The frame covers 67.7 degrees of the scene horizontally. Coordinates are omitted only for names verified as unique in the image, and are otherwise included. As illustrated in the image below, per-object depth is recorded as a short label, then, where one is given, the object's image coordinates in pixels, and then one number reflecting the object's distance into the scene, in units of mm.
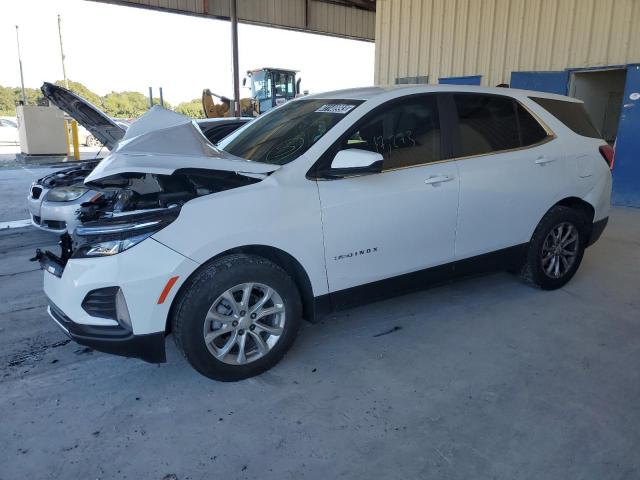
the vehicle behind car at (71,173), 5344
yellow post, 14978
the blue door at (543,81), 8680
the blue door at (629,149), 7719
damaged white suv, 2514
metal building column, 14828
